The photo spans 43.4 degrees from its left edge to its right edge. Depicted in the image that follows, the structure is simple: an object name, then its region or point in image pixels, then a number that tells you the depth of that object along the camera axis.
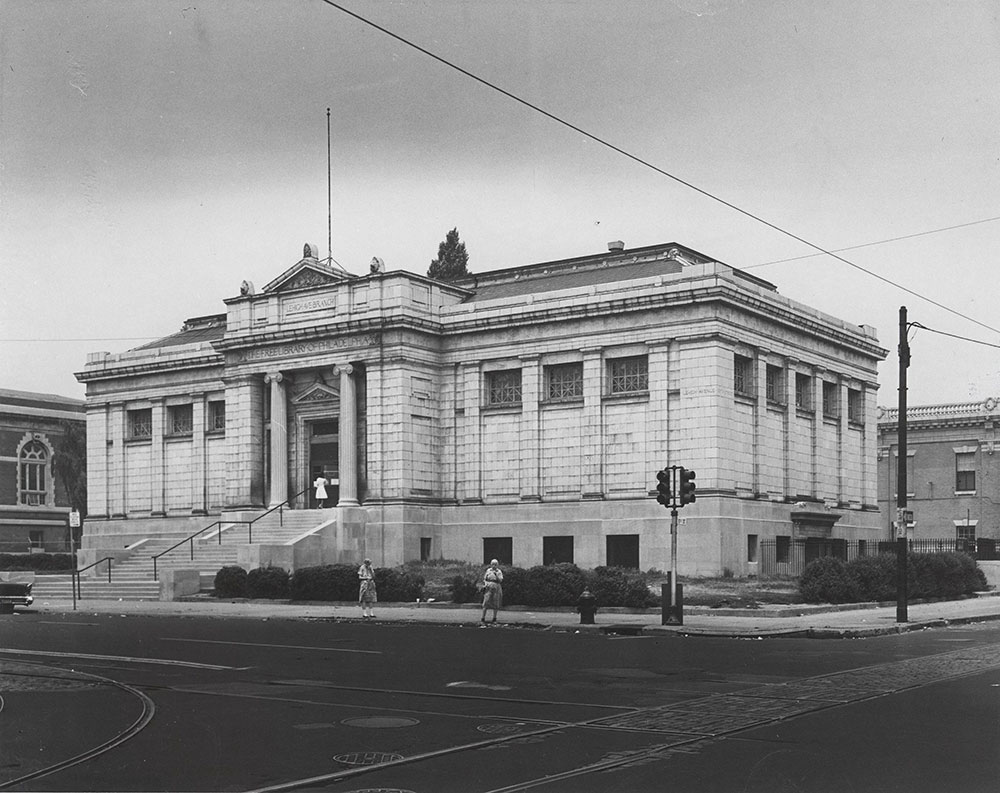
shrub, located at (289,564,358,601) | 40.09
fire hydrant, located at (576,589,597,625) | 30.17
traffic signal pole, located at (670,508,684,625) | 29.70
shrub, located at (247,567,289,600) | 41.59
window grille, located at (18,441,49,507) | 83.81
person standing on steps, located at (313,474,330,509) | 51.56
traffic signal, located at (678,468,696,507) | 30.53
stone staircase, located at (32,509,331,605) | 46.66
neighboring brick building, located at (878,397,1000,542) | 76.00
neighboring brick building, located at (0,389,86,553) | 82.31
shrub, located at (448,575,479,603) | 37.38
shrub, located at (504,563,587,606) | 35.34
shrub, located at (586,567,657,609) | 34.38
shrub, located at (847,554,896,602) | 37.78
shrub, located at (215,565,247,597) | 42.59
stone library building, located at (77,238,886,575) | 46.75
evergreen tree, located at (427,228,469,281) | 68.81
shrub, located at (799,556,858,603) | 36.56
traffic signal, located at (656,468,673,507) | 31.00
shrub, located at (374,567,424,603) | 39.50
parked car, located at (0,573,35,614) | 39.81
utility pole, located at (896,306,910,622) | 31.75
